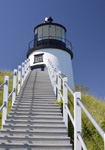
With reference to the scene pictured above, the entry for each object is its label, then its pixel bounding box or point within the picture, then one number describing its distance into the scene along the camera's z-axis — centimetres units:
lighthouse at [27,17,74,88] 1711
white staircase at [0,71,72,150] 390
